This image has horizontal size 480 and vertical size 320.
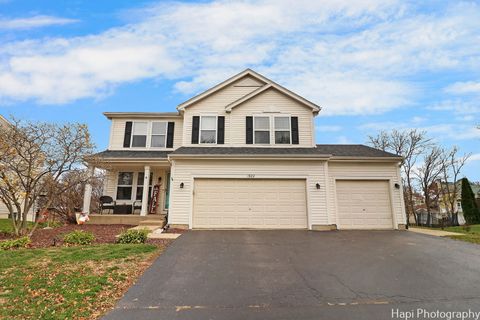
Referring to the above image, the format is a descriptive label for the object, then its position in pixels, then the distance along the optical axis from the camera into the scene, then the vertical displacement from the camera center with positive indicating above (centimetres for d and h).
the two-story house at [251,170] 1109 +170
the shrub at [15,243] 732 -125
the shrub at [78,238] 787 -115
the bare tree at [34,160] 866 +158
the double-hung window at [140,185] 1405 +106
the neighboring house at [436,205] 2206 +10
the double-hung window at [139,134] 1487 +423
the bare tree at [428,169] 2717 +405
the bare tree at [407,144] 2609 +655
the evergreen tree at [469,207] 2397 -13
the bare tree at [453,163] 2856 +501
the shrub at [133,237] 798 -111
